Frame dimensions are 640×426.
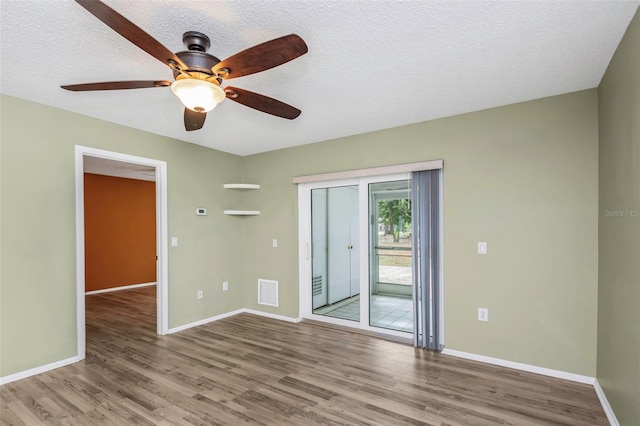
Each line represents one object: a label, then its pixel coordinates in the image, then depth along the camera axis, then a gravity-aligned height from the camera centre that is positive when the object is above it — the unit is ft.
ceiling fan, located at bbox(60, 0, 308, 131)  4.80 +2.61
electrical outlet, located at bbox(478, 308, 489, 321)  10.37 -3.29
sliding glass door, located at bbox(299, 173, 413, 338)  12.74 -1.73
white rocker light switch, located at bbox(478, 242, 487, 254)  10.44 -1.16
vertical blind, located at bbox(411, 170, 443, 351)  11.27 -1.70
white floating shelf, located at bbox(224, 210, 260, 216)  15.54 +0.08
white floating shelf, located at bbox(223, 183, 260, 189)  15.31 +1.33
